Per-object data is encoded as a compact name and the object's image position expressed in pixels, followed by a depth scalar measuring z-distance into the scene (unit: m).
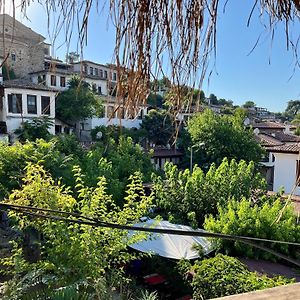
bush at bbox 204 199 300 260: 6.45
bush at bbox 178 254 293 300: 5.04
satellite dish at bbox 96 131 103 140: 16.88
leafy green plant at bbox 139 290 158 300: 4.63
